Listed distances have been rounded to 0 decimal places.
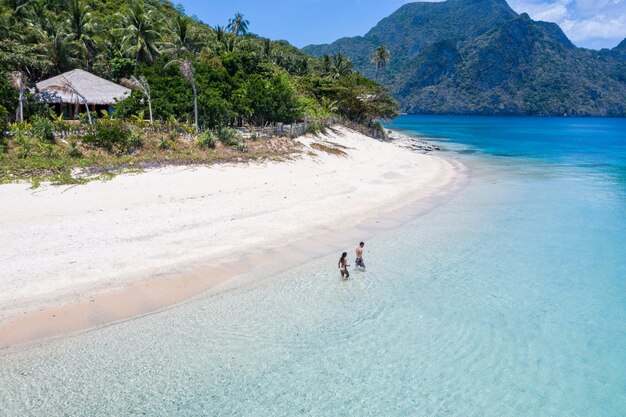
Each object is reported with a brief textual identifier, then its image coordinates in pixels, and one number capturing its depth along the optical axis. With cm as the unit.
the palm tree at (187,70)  2873
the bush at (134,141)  2533
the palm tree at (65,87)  2962
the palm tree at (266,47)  8038
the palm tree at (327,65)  7431
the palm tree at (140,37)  4247
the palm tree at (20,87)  2536
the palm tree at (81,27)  4291
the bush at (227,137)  3041
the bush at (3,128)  2249
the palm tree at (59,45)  3831
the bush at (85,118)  2759
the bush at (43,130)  2366
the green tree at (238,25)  7931
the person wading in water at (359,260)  1393
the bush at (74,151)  2309
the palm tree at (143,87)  3025
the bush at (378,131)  5612
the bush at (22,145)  2166
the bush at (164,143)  2655
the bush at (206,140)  2843
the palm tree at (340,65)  7362
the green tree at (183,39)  4849
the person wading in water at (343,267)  1345
